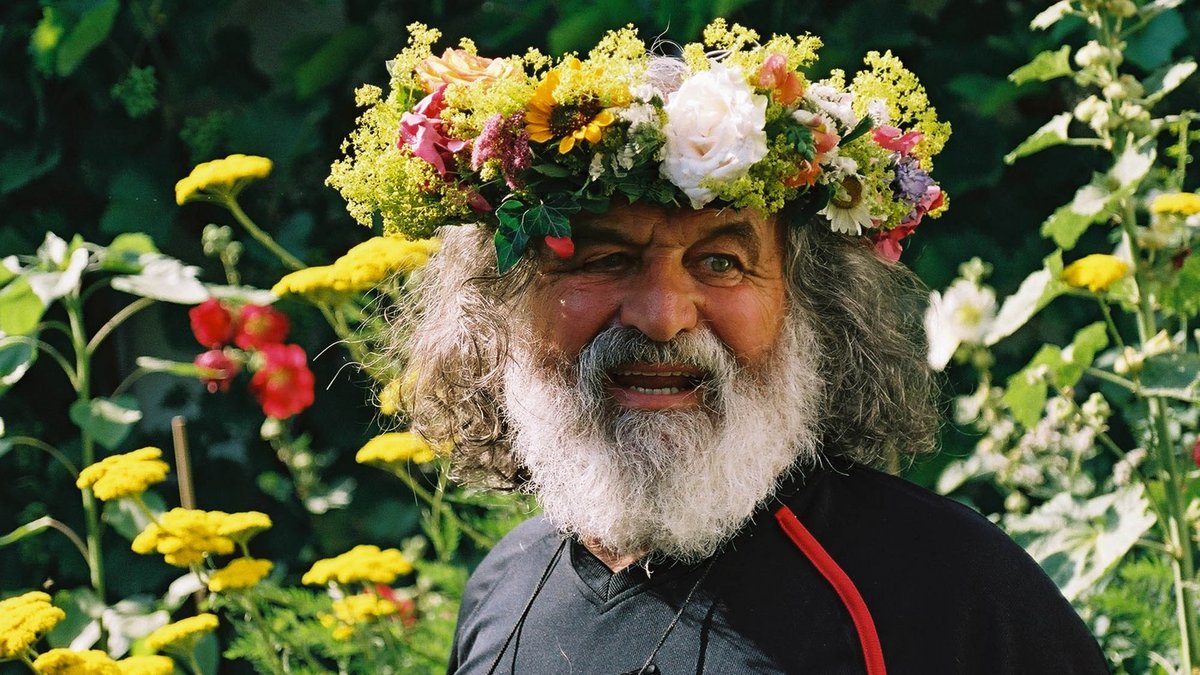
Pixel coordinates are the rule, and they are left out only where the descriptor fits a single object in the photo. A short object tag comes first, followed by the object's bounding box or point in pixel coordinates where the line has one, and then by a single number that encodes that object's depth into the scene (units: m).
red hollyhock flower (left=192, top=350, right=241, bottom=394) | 3.09
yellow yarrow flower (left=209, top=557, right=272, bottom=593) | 2.48
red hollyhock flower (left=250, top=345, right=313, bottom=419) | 3.10
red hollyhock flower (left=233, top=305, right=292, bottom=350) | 3.13
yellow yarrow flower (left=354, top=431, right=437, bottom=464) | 2.67
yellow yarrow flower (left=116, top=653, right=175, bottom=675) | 2.33
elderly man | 1.78
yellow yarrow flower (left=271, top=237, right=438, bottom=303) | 2.54
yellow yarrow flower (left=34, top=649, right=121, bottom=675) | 2.20
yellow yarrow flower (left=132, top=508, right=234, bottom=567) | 2.43
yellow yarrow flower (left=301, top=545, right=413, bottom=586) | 2.56
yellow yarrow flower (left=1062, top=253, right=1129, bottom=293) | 2.29
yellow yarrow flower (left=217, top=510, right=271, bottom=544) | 2.43
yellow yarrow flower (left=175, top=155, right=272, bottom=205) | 2.65
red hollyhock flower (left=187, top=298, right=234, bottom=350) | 3.10
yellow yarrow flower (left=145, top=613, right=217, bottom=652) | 2.43
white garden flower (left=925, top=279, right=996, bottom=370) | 2.77
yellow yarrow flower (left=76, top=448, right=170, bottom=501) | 2.42
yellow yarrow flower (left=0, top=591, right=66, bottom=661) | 2.19
